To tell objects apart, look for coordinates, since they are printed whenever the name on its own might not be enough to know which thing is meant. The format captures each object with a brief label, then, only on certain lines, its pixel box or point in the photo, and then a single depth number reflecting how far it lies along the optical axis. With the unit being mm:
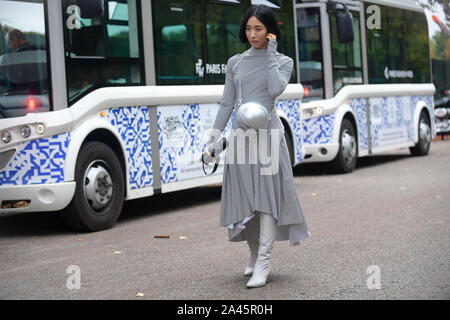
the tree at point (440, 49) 64889
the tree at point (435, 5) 20114
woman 7431
